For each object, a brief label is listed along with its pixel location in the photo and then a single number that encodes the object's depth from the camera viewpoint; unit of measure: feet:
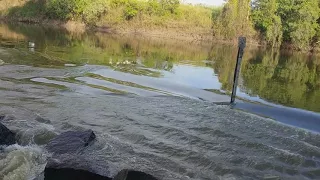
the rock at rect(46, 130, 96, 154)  13.87
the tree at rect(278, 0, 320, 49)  113.05
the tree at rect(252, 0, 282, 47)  117.97
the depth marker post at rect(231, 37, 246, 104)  25.75
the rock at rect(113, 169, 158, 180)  11.11
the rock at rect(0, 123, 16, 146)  14.02
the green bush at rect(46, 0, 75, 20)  137.19
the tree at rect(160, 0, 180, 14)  135.60
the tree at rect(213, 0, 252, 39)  120.99
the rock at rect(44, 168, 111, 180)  11.50
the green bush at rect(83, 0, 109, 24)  132.50
